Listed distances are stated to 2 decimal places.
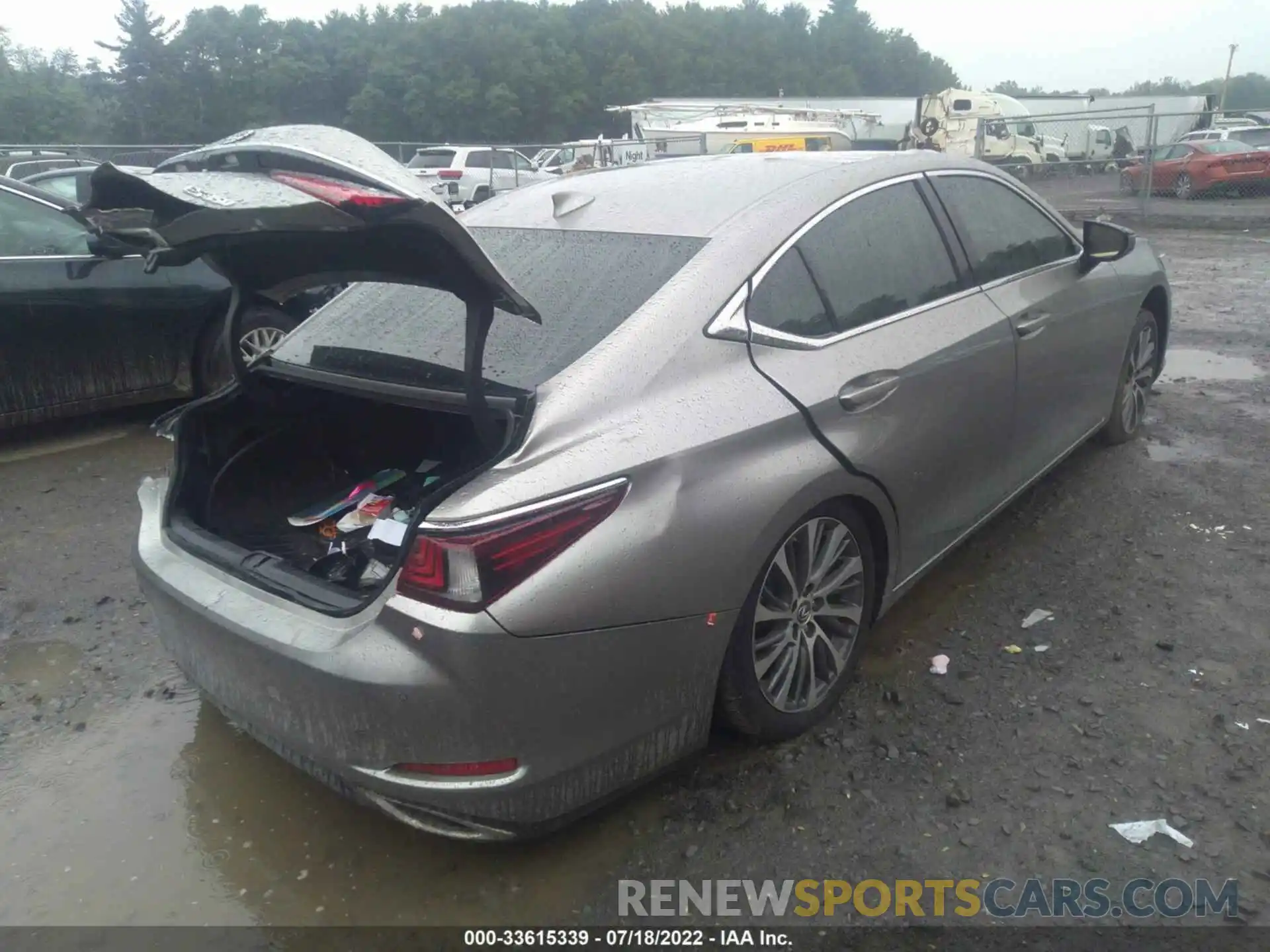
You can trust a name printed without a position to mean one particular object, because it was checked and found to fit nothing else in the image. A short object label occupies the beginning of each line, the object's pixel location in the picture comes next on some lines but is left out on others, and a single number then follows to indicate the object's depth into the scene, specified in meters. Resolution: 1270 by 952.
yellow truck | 24.07
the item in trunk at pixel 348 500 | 3.25
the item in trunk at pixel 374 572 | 2.78
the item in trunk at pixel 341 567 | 2.83
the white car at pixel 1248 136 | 19.69
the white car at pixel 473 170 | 21.97
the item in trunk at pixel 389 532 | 2.82
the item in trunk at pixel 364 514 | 3.07
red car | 18.83
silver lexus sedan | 2.18
